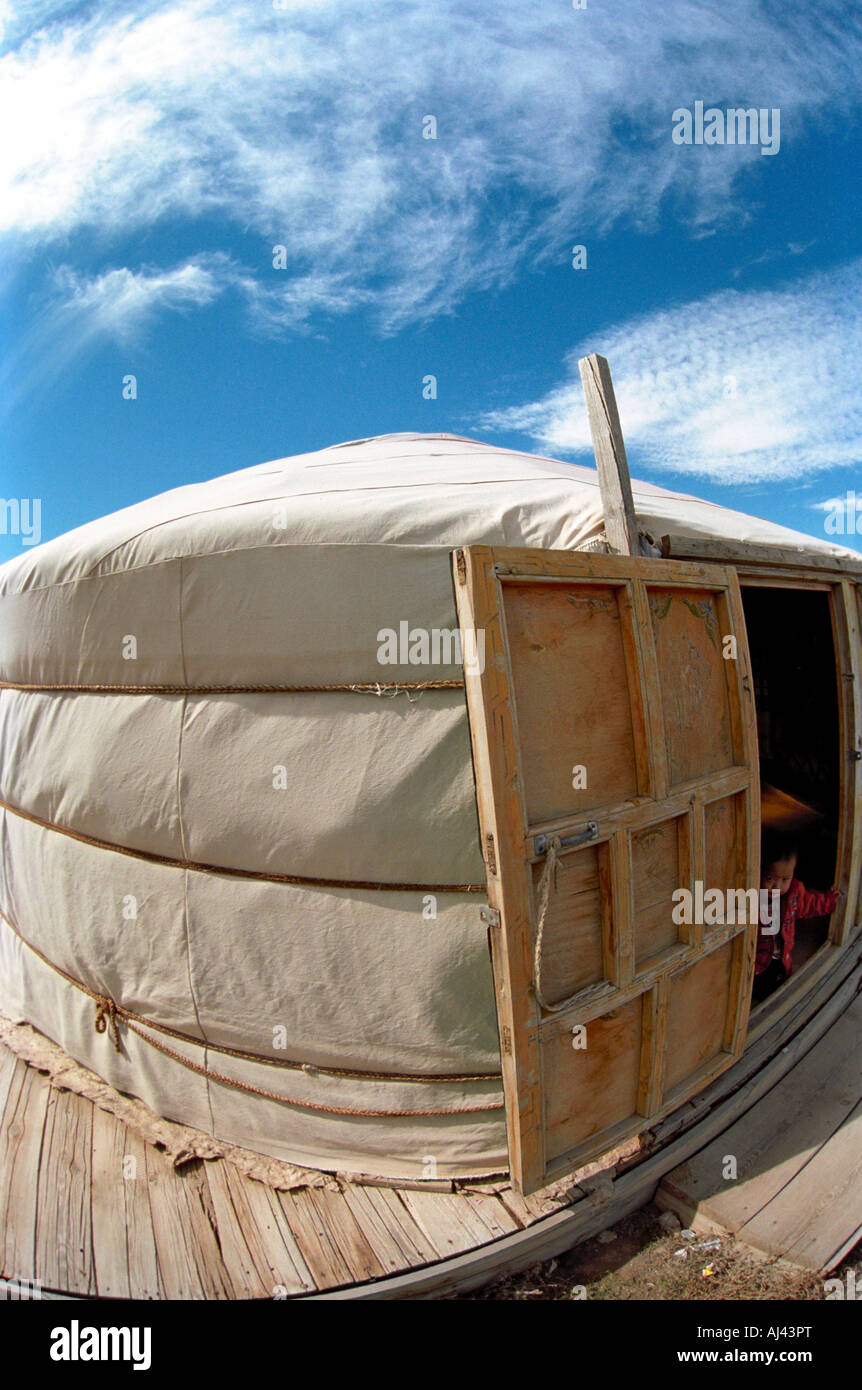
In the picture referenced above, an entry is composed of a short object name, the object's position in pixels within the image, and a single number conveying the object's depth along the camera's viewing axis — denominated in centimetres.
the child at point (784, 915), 286
